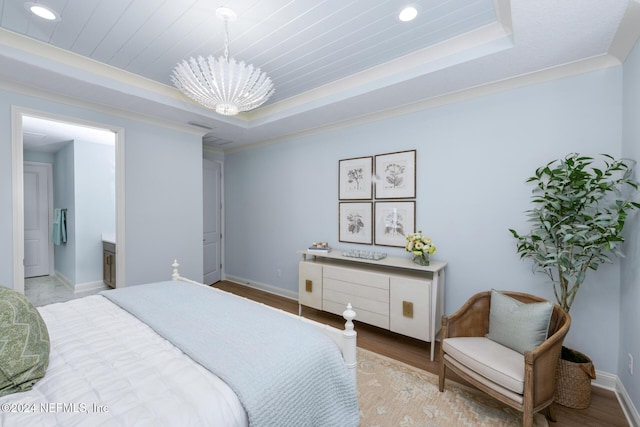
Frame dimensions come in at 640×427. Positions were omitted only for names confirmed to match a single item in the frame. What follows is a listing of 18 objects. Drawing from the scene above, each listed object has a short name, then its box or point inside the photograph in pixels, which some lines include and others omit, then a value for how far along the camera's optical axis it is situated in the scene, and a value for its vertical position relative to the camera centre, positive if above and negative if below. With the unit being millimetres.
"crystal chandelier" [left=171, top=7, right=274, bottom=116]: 1847 +863
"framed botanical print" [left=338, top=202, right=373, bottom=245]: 3467 -183
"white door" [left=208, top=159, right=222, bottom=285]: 4878 -235
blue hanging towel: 4855 -365
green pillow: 1118 -590
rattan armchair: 1601 -968
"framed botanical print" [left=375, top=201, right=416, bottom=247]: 3133 -156
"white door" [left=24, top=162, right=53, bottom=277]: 5340 -250
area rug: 1825 -1367
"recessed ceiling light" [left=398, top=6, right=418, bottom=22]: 1860 +1305
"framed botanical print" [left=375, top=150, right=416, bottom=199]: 3111 +374
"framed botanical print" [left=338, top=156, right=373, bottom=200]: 3453 +372
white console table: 2615 -855
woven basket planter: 1946 -1208
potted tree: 1865 -118
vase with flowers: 2758 -385
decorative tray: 3131 -532
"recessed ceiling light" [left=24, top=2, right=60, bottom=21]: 1852 +1309
